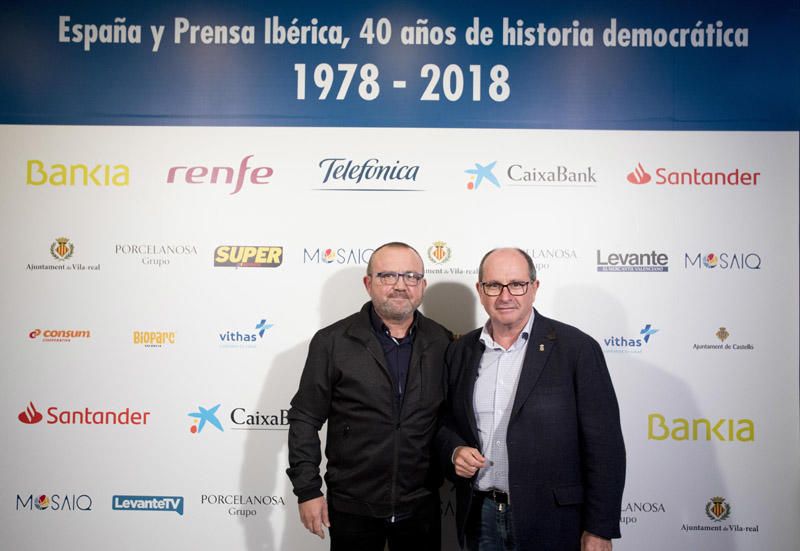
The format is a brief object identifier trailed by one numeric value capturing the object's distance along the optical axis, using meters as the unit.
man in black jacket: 2.08
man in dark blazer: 1.78
